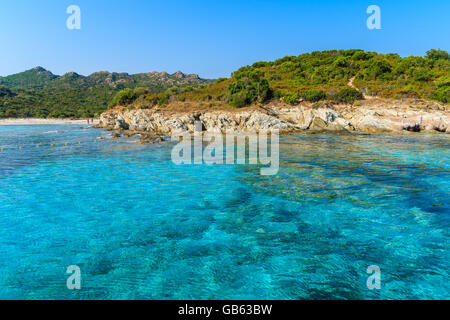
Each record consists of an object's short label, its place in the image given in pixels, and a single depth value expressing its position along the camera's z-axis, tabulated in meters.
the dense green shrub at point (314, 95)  45.66
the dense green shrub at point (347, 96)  45.72
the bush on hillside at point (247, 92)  46.12
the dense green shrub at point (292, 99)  45.97
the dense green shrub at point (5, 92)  114.44
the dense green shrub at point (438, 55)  66.10
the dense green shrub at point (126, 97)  60.12
